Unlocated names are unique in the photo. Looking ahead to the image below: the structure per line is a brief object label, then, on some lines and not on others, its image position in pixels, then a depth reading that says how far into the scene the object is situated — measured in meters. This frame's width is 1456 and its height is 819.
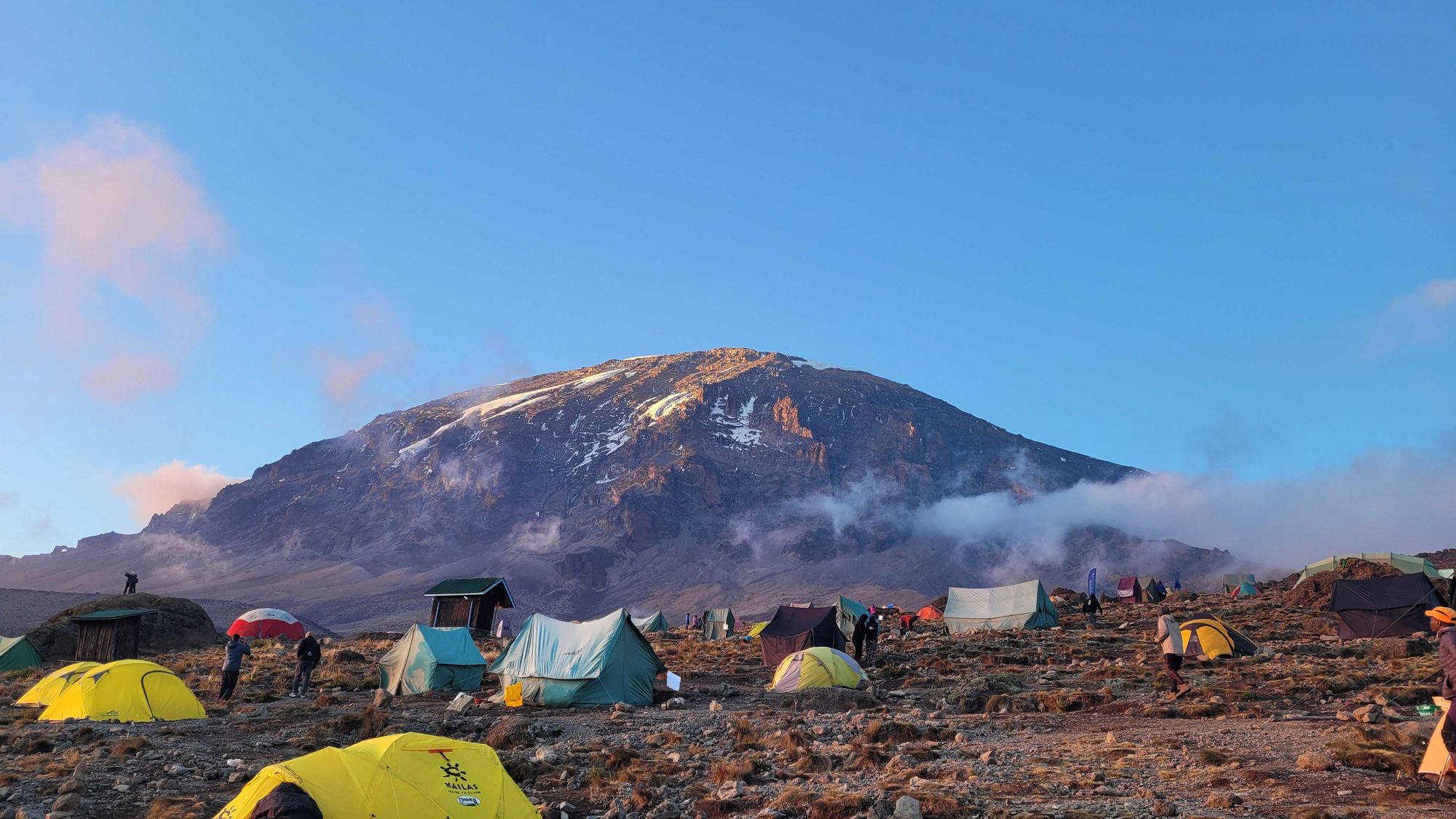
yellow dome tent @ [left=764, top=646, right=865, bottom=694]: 24.52
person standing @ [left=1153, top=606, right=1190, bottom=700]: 20.06
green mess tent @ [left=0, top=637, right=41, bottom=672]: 33.88
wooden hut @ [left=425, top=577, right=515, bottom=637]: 52.06
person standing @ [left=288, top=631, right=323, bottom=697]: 25.12
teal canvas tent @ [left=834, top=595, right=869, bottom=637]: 42.81
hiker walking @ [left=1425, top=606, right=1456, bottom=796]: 9.78
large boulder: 37.97
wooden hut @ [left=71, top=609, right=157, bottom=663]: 36.19
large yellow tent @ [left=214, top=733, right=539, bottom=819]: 9.20
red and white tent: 49.62
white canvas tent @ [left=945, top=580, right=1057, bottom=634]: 42.97
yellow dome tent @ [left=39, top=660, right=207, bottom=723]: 18.91
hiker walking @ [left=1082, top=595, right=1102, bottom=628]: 45.22
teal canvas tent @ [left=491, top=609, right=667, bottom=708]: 21.88
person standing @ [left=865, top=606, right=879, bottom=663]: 32.75
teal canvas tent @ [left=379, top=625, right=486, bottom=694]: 25.62
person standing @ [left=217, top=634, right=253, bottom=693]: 22.70
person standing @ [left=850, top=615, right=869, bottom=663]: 30.95
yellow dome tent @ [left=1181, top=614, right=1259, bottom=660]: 26.42
